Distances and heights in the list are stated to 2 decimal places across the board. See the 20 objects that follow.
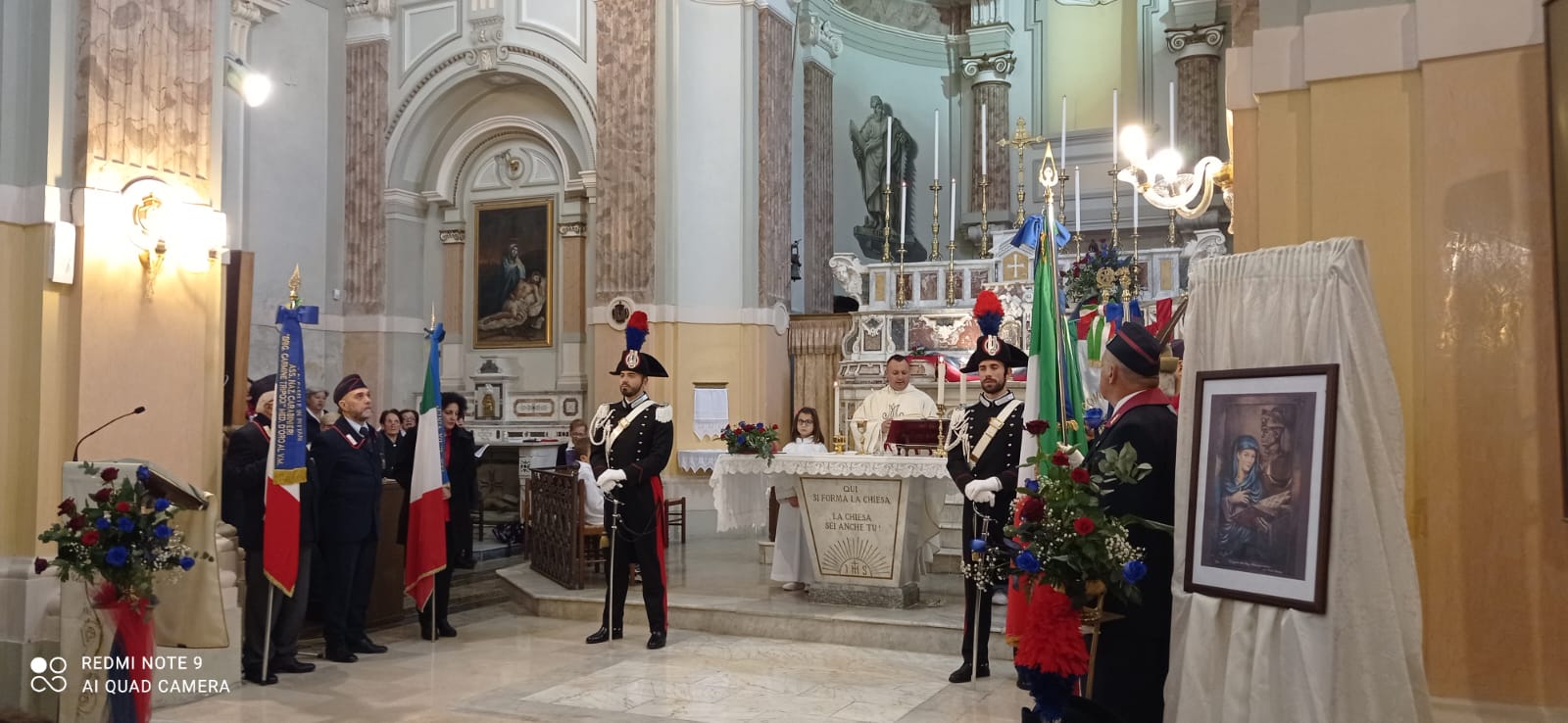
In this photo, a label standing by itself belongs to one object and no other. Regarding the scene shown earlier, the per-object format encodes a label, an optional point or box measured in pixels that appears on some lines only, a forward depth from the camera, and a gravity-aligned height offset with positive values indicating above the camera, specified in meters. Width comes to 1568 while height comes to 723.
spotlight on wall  8.59 +2.57
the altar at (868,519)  8.05 -0.86
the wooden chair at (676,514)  12.37 -1.28
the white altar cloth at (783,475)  7.94 -0.58
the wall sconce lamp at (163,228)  6.16 +0.92
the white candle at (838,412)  13.23 -0.16
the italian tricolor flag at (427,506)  7.88 -0.74
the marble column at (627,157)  13.53 +2.85
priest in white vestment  9.45 -0.06
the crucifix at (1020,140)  11.87 +2.69
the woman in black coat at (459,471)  8.83 -0.58
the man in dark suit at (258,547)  6.75 -0.89
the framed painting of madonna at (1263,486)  3.26 -0.26
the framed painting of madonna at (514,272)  15.47 +1.71
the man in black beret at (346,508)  7.25 -0.71
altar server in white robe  8.84 -1.16
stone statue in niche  18.05 +3.70
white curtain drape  3.21 -0.49
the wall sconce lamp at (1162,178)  7.78 +1.56
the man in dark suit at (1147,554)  3.92 -0.53
